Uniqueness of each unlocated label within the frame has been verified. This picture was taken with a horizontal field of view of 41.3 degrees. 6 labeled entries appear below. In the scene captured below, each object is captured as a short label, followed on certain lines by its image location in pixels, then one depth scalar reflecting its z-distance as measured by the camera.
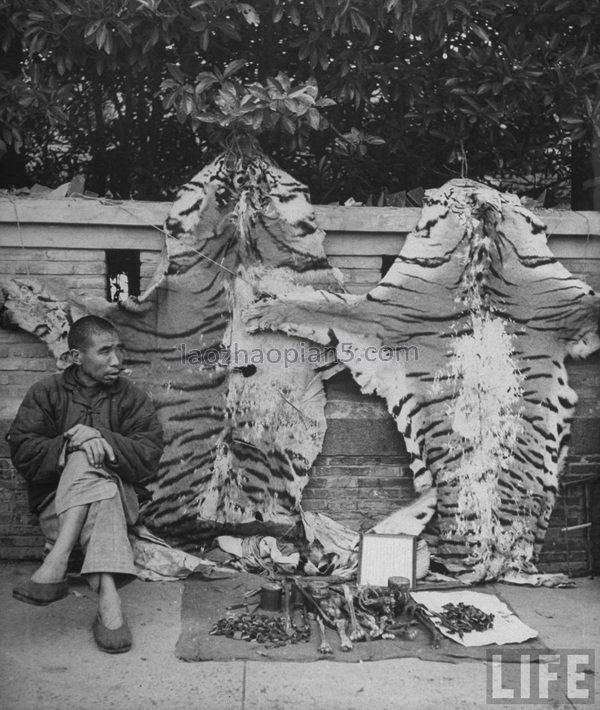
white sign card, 4.45
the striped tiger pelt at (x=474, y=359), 4.74
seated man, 3.71
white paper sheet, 3.85
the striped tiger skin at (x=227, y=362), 4.68
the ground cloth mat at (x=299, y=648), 3.65
